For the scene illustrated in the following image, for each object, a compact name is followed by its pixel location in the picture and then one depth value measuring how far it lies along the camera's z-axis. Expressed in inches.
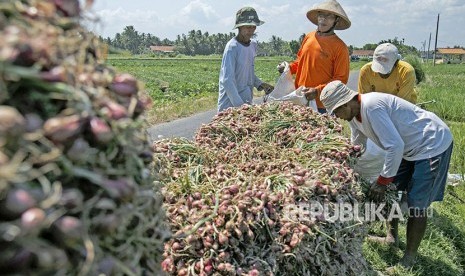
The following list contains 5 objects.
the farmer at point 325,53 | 165.2
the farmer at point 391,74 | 170.4
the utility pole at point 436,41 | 2168.1
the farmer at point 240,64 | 162.4
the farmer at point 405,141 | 126.1
